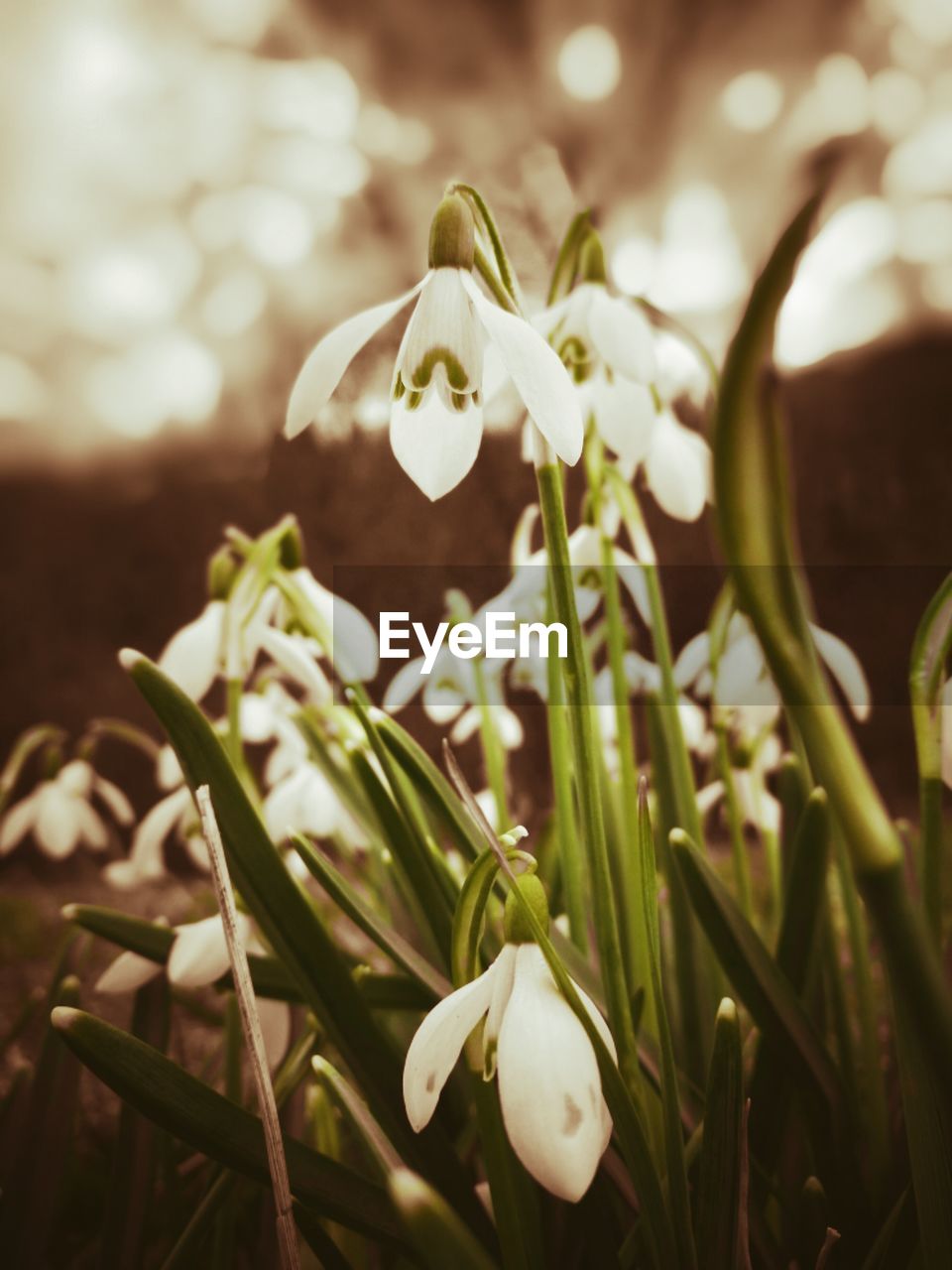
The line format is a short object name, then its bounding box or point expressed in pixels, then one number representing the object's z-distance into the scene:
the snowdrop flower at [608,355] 0.16
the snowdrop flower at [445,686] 0.22
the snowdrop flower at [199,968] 0.16
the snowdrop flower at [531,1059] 0.11
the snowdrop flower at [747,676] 0.19
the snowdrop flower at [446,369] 0.13
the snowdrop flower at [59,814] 0.28
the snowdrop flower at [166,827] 0.22
